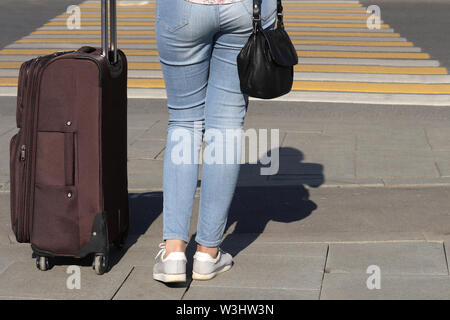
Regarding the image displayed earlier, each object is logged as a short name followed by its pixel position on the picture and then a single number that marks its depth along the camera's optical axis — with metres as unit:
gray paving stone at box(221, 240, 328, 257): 4.16
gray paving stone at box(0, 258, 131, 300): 3.65
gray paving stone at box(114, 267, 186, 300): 3.61
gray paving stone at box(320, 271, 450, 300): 3.54
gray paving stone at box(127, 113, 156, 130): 7.77
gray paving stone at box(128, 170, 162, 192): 5.68
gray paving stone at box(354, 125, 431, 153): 6.72
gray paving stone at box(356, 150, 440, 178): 5.92
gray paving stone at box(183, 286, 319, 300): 3.56
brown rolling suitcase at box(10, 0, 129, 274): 3.76
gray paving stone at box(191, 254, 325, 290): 3.73
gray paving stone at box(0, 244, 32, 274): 4.10
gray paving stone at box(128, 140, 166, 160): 6.61
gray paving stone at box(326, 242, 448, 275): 3.87
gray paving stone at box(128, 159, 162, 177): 6.12
